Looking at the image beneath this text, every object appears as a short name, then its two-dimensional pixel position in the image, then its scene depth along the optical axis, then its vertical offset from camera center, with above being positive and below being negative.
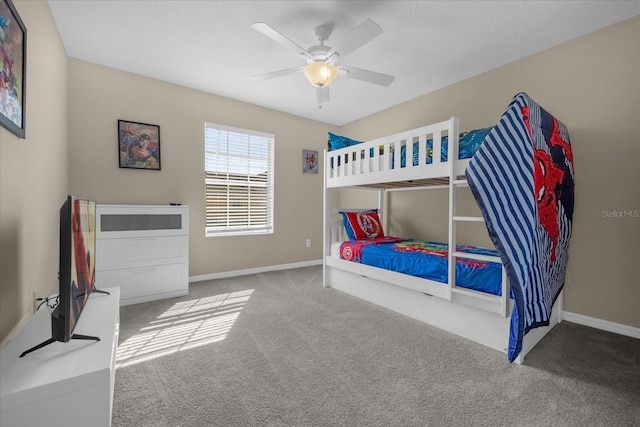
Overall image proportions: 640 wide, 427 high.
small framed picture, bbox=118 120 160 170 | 3.08 +0.73
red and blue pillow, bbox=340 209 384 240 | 3.30 -0.18
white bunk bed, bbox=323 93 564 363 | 1.94 -0.60
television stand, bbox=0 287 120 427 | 0.86 -0.56
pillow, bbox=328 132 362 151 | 3.30 +0.80
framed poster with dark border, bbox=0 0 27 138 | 1.23 +0.67
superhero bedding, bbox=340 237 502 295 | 1.97 -0.43
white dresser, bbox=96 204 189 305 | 2.68 -0.42
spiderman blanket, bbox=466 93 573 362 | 1.60 +0.05
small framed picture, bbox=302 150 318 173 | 4.51 +0.79
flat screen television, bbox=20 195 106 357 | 1.08 -0.27
